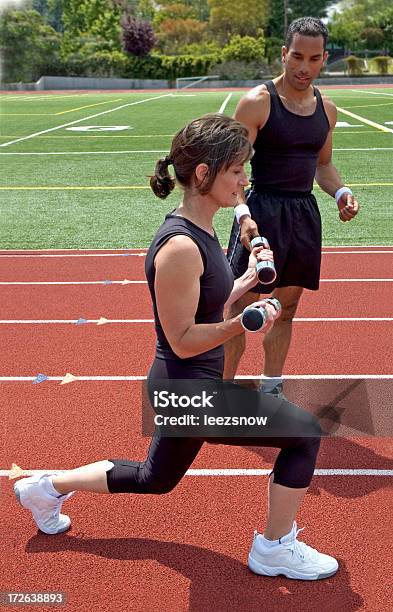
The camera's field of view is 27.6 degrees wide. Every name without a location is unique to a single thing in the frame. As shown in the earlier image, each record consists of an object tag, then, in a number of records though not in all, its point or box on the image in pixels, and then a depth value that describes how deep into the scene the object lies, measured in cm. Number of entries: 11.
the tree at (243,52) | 7869
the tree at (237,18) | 10044
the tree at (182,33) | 9781
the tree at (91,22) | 8806
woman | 316
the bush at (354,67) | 7119
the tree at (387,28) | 9019
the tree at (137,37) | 8025
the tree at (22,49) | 7125
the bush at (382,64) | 7012
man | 469
